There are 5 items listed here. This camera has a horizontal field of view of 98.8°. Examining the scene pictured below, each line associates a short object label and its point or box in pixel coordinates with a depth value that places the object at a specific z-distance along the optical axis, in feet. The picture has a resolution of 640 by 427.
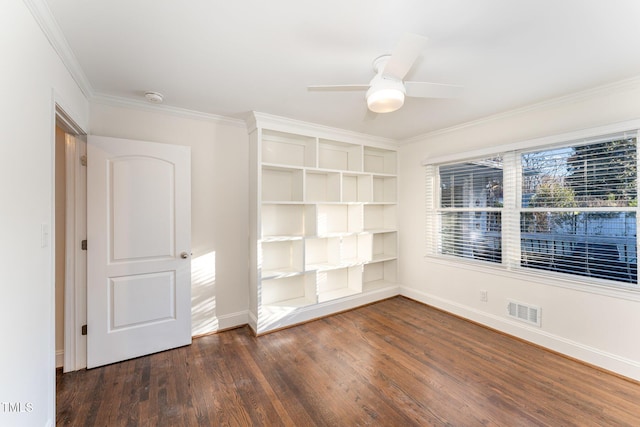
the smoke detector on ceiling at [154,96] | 7.94
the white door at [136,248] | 7.88
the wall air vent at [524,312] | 9.11
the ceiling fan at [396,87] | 4.81
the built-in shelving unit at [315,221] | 10.32
